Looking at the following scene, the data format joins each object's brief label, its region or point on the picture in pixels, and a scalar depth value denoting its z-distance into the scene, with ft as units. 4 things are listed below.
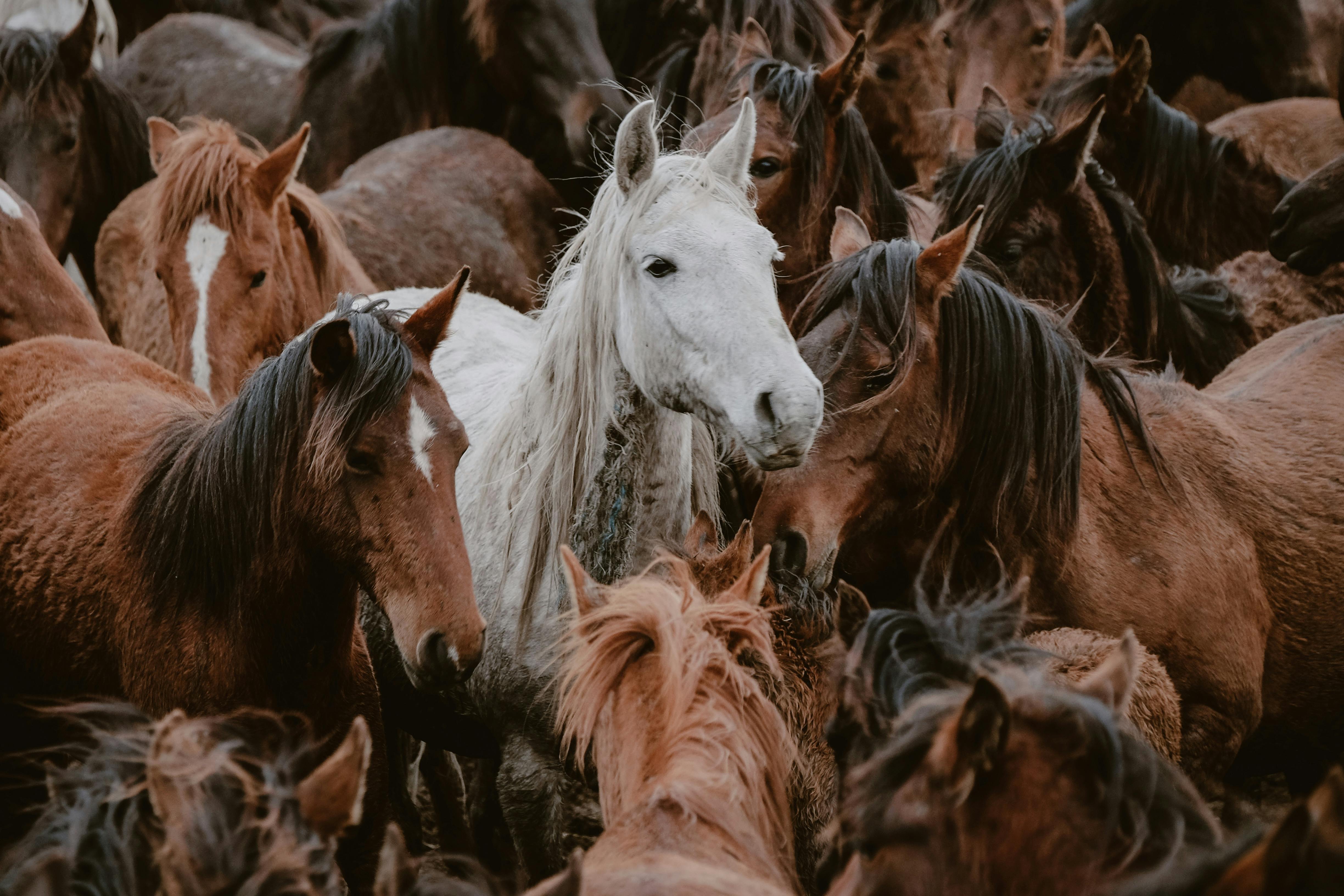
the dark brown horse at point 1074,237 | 28.37
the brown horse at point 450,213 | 39.58
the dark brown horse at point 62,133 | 37.81
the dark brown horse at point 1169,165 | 34.12
